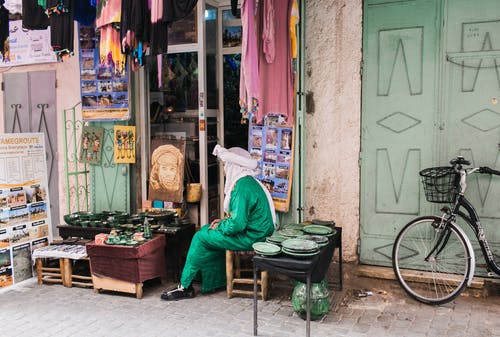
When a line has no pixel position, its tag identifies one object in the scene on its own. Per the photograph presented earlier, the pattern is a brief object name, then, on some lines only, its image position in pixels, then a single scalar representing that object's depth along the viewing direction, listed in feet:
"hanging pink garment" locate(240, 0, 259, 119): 16.07
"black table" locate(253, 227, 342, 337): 14.16
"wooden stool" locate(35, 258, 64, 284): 20.33
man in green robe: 17.35
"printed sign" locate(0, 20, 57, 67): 24.48
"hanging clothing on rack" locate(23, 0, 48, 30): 19.56
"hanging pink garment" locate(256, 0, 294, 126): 17.53
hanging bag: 21.68
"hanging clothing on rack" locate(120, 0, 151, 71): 17.29
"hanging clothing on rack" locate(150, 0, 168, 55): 17.18
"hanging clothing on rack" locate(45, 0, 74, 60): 18.72
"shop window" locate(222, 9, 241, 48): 22.08
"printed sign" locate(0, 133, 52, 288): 19.74
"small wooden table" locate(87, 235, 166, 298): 18.25
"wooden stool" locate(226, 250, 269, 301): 17.88
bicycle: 16.85
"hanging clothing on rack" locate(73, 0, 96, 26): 21.12
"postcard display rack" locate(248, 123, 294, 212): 19.93
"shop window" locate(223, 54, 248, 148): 22.43
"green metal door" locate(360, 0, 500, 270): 17.51
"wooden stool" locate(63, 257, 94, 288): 19.77
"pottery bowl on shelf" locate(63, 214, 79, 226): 21.76
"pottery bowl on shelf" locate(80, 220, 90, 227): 21.35
